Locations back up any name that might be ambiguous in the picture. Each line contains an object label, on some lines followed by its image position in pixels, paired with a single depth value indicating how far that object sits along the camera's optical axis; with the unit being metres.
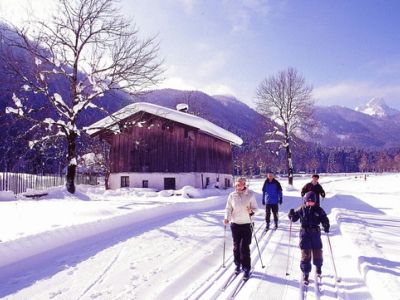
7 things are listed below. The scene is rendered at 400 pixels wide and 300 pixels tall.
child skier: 6.95
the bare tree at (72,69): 19.78
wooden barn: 28.64
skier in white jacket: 7.54
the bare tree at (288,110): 40.88
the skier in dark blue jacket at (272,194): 13.32
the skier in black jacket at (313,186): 10.73
